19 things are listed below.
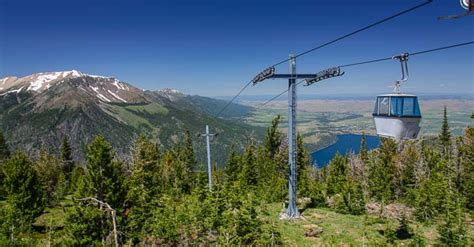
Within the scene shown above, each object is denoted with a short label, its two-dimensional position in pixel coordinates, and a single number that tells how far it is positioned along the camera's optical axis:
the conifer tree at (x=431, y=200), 28.80
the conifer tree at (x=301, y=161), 42.09
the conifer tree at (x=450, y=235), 17.39
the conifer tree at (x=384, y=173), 48.97
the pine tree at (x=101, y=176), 26.34
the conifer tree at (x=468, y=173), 36.88
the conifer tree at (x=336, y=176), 41.52
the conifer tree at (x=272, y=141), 63.88
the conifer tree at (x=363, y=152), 72.68
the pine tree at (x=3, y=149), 60.46
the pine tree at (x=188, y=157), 67.90
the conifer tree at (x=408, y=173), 51.23
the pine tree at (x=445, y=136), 68.62
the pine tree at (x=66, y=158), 66.28
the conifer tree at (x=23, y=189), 33.59
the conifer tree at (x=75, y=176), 56.03
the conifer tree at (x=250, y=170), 53.69
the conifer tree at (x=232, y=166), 57.81
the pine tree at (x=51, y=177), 52.00
